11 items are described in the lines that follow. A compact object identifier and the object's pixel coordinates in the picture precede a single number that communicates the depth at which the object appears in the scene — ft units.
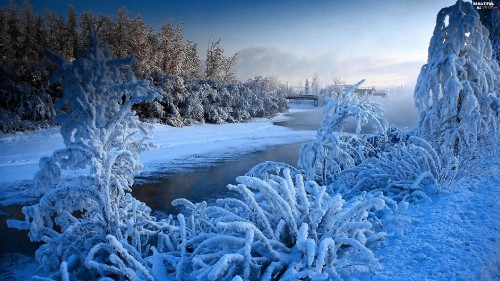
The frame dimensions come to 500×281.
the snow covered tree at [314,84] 376.93
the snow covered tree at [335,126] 15.23
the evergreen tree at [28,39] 73.15
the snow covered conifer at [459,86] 17.61
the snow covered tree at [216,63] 133.28
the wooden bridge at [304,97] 195.37
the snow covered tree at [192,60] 127.85
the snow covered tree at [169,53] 102.89
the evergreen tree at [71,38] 92.58
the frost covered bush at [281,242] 7.18
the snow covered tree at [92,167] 11.01
